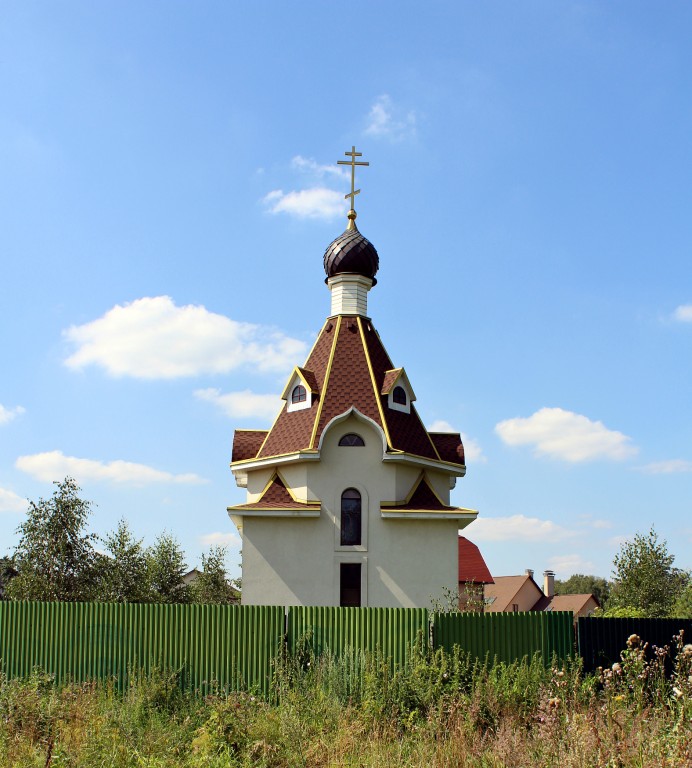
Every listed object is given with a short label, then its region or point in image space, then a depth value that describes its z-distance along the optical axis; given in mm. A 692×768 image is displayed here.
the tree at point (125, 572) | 28361
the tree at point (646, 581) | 31047
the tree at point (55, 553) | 24422
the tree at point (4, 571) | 27353
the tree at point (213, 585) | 33062
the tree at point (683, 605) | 29859
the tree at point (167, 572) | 31484
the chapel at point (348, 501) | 18875
